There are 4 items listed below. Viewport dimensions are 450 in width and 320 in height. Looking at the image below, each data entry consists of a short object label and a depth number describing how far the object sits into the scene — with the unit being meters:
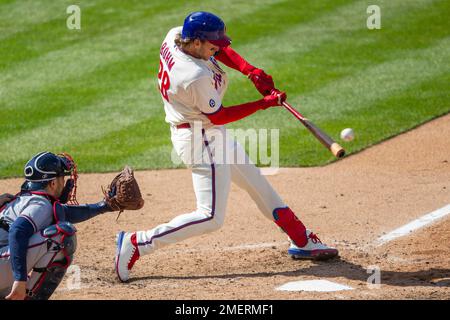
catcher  9.74
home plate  11.27
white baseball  13.06
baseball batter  11.58
